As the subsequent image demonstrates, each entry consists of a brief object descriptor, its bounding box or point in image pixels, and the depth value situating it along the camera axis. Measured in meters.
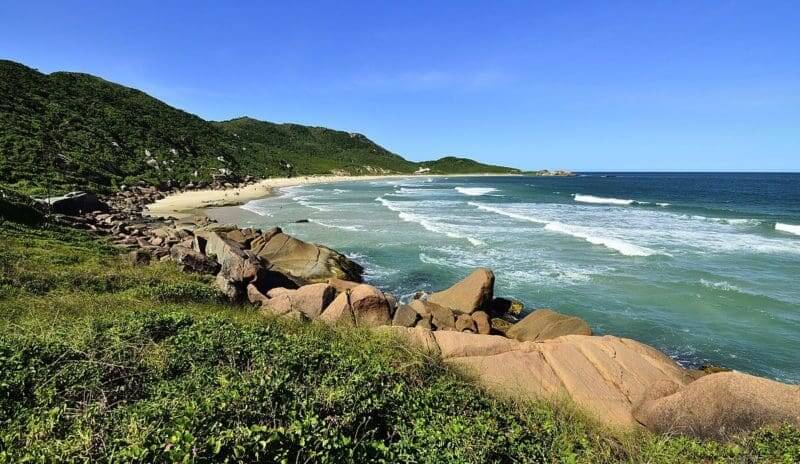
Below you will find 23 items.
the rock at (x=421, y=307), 13.75
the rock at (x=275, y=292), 13.69
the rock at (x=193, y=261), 15.42
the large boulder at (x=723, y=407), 7.00
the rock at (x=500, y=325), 14.40
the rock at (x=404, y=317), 12.56
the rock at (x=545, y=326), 12.72
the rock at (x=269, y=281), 14.52
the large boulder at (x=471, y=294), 15.03
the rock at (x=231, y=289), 12.68
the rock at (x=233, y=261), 14.23
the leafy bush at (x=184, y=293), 11.12
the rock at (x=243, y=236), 22.26
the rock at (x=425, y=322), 13.01
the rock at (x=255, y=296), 13.08
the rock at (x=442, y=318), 13.66
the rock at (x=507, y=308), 16.12
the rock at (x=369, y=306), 12.20
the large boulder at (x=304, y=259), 19.33
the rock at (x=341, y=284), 15.94
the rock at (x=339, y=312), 11.52
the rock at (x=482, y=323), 13.88
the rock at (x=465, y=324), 13.63
